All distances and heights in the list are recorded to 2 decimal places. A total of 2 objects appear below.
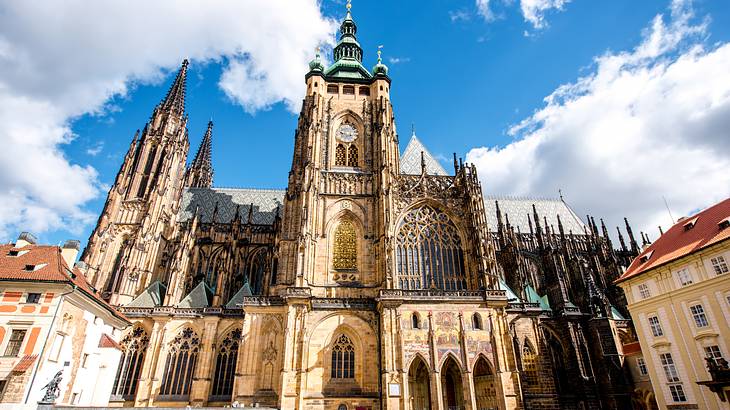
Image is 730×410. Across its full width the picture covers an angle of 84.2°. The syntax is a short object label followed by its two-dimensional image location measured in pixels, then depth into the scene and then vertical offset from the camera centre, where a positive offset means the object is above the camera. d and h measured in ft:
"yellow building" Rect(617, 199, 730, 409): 69.05 +13.83
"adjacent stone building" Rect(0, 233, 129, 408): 67.82 +11.66
